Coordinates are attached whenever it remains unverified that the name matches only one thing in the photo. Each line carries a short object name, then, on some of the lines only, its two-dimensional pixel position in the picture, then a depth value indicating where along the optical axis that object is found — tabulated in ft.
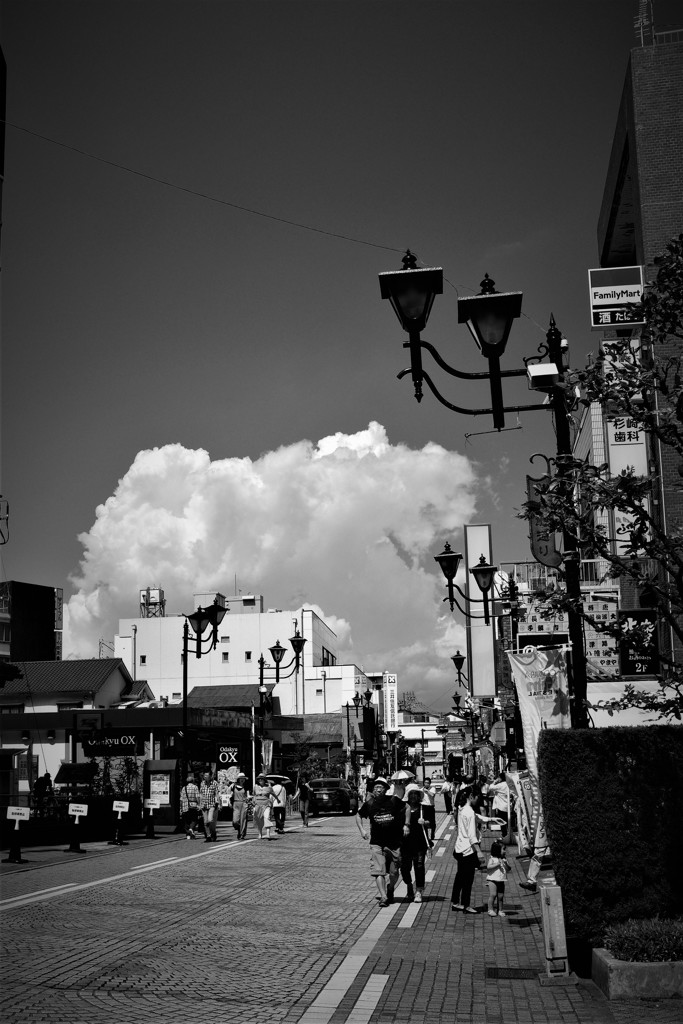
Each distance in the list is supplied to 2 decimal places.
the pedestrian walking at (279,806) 106.73
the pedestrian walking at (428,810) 68.85
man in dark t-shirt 48.44
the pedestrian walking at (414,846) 51.47
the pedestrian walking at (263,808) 101.09
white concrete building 329.93
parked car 153.28
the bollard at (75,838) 83.35
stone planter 27.53
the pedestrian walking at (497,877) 45.78
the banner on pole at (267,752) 150.51
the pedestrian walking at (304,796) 128.98
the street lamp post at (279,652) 119.55
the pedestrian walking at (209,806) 96.58
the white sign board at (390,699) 439.63
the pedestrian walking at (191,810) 102.47
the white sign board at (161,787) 104.63
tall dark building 90.17
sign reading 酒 90.84
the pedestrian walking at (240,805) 102.63
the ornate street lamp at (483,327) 28.96
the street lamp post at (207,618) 86.38
